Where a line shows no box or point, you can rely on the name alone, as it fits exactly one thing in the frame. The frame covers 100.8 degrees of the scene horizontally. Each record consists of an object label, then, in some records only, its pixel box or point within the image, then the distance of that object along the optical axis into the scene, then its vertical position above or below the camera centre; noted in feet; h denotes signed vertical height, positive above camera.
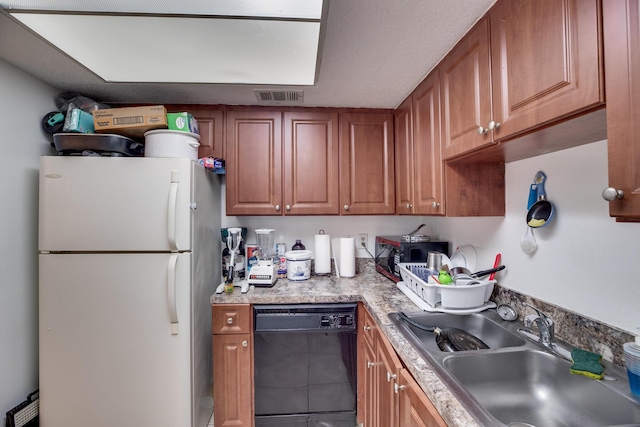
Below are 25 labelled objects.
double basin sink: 2.55 -1.83
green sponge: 2.68 -1.53
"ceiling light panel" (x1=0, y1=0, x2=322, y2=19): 3.08 +2.57
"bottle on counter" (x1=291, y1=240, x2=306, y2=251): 7.05 -0.68
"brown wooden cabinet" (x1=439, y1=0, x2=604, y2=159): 2.24 +1.57
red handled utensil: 4.56 -0.76
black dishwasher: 5.14 -2.85
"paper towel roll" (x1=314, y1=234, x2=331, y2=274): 6.63 -0.80
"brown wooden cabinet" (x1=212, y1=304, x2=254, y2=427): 5.07 -2.79
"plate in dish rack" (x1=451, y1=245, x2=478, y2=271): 5.23 -0.79
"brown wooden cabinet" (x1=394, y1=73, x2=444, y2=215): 4.74 +1.37
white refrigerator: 4.58 -1.25
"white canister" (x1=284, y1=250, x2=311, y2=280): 6.16 -1.02
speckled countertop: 2.49 -1.47
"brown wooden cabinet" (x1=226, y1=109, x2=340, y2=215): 6.29 +1.40
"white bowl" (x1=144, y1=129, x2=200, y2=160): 5.22 +1.58
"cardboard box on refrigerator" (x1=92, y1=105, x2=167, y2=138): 5.18 +2.06
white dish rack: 4.11 -1.24
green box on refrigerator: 5.41 +2.07
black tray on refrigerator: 4.75 +1.45
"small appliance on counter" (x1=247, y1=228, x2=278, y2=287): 5.74 -1.11
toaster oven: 5.70 -0.68
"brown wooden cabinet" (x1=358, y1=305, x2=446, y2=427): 2.68 -2.23
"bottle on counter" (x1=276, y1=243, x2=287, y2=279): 6.49 -1.14
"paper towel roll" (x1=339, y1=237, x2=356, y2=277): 6.52 -0.92
